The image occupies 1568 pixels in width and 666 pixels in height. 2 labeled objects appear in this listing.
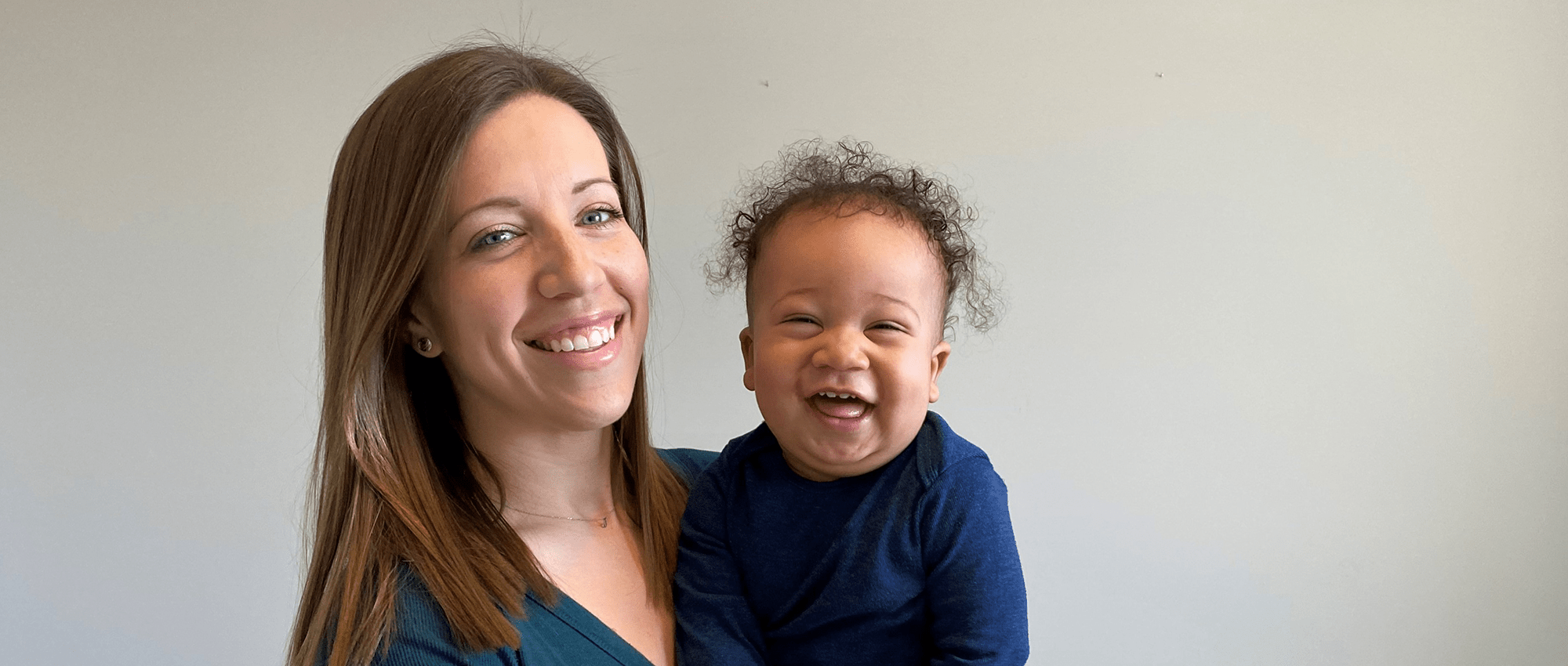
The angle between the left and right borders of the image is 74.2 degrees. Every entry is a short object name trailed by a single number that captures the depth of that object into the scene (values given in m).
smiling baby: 1.29
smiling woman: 1.22
